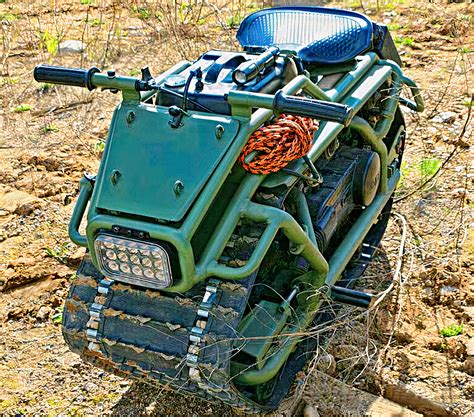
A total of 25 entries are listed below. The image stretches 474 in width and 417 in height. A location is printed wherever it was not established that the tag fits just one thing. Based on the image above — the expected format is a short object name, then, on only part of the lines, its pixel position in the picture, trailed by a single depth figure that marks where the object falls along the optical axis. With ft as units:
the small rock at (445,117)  25.04
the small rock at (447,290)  17.57
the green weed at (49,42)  30.83
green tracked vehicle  12.26
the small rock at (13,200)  21.49
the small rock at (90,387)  15.33
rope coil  13.26
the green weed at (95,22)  34.77
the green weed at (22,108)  27.48
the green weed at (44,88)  28.78
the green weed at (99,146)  24.23
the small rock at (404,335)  16.40
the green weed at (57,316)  17.38
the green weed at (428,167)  22.13
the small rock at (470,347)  15.60
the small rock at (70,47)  31.65
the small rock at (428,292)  17.64
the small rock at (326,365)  15.38
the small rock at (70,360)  16.01
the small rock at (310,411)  14.23
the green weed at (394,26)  33.42
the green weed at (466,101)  25.89
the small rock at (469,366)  15.38
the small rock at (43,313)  17.49
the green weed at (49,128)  25.81
